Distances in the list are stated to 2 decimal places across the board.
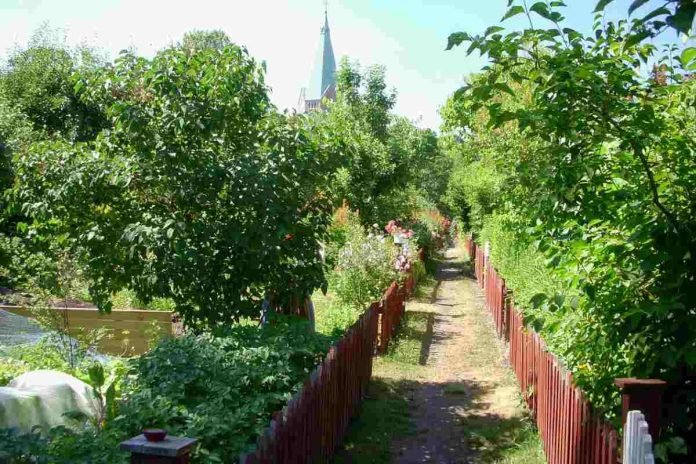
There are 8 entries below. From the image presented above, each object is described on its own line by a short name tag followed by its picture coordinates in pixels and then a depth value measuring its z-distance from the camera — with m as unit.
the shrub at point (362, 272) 12.42
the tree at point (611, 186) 3.68
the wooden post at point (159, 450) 2.81
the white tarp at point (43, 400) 4.99
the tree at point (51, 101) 22.64
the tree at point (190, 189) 6.55
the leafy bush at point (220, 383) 3.93
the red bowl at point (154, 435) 2.88
